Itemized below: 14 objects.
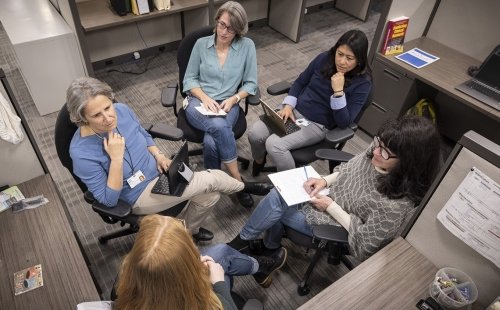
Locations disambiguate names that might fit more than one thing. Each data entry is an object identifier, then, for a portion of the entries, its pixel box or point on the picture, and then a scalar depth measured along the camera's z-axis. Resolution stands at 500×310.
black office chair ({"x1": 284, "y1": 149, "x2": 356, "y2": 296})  1.55
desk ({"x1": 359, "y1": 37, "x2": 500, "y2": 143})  2.49
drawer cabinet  2.67
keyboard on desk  2.32
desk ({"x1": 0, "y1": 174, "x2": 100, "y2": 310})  1.24
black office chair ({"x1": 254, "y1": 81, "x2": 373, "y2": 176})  2.10
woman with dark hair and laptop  2.09
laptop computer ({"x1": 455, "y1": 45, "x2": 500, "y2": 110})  2.31
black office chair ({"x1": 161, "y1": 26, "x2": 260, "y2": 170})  2.30
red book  2.57
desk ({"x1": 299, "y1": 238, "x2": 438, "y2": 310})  1.22
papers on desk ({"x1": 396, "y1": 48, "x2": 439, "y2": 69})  2.58
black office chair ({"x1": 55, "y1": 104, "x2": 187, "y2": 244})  1.59
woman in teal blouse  2.26
